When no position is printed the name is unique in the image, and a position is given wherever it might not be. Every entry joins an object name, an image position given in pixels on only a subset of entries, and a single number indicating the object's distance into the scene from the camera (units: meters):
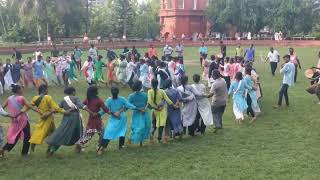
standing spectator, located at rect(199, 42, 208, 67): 24.52
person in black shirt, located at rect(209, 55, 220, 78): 16.52
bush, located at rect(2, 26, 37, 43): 54.12
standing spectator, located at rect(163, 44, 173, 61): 25.32
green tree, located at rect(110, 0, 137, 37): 59.75
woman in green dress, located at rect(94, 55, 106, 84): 19.09
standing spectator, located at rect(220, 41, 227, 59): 23.34
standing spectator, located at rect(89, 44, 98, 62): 22.90
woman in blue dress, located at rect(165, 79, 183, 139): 10.15
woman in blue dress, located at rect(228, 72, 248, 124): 11.99
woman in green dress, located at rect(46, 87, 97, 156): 8.82
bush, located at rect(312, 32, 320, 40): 51.14
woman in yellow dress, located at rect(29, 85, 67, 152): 9.02
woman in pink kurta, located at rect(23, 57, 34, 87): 18.89
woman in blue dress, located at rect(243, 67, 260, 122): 12.26
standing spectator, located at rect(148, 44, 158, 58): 24.61
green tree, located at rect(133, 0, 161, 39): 61.81
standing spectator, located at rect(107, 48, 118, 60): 19.69
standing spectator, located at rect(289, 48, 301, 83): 18.48
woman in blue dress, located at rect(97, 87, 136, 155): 9.19
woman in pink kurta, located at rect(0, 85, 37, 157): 8.98
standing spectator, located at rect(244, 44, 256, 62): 23.62
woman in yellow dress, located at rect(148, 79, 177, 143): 9.84
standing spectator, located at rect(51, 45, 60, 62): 20.32
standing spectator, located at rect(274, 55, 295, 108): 13.57
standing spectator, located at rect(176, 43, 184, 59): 26.77
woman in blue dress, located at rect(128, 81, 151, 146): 9.59
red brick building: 65.19
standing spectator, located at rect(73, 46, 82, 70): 23.85
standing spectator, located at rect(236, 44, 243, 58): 25.06
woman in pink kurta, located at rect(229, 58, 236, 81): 15.92
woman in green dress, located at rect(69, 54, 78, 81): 20.14
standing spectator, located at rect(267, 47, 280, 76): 21.64
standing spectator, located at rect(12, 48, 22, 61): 20.41
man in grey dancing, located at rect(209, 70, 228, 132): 10.96
